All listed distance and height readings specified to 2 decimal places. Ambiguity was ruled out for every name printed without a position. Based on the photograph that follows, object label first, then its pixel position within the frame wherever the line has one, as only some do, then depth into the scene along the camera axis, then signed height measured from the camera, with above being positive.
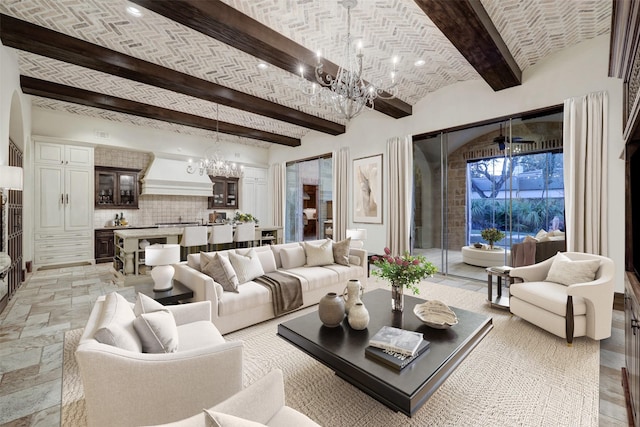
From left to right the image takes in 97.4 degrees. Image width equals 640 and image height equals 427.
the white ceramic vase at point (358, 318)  2.08 -0.80
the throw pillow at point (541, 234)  4.31 -0.34
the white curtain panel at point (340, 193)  6.92 +0.45
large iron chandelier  2.77 +1.22
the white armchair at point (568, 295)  2.59 -0.83
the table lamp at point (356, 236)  4.98 -0.45
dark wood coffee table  1.47 -0.90
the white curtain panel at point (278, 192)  8.81 +0.59
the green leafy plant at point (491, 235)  4.85 -0.41
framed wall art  6.25 +0.50
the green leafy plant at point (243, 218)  6.99 -0.18
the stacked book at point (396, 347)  1.67 -0.86
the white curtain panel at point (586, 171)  3.63 +0.54
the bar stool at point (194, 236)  5.11 -0.47
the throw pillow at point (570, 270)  2.86 -0.62
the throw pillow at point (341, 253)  4.23 -0.64
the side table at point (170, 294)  2.67 -0.82
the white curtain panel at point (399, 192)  5.63 +0.40
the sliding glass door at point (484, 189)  4.30 +0.39
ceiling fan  4.49 +1.17
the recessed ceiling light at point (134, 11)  2.92 +2.11
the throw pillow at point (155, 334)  1.48 -0.67
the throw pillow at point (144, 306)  1.93 -0.66
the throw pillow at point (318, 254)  4.08 -0.63
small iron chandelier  6.40 +1.04
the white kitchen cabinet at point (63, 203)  5.77 +0.15
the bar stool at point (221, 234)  5.50 -0.47
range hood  7.12 +0.81
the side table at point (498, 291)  3.53 -1.06
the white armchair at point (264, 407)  0.91 -0.68
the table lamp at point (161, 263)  2.86 -0.54
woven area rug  1.76 -1.29
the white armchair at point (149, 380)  1.11 -0.74
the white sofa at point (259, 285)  2.83 -0.87
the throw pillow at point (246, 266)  3.31 -0.66
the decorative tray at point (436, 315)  2.10 -0.81
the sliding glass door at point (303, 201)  8.41 +0.31
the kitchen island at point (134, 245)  4.71 -0.60
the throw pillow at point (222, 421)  0.71 -0.54
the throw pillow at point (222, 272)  3.01 -0.66
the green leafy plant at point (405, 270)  2.36 -0.49
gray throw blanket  3.24 -0.94
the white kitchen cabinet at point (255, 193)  9.02 +0.57
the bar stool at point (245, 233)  5.88 -0.47
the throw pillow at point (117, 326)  1.24 -0.56
